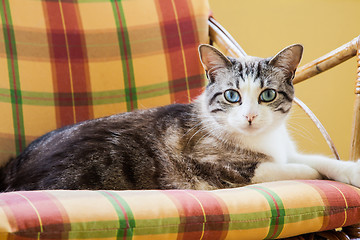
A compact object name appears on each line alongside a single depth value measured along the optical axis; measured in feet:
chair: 4.45
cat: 3.85
